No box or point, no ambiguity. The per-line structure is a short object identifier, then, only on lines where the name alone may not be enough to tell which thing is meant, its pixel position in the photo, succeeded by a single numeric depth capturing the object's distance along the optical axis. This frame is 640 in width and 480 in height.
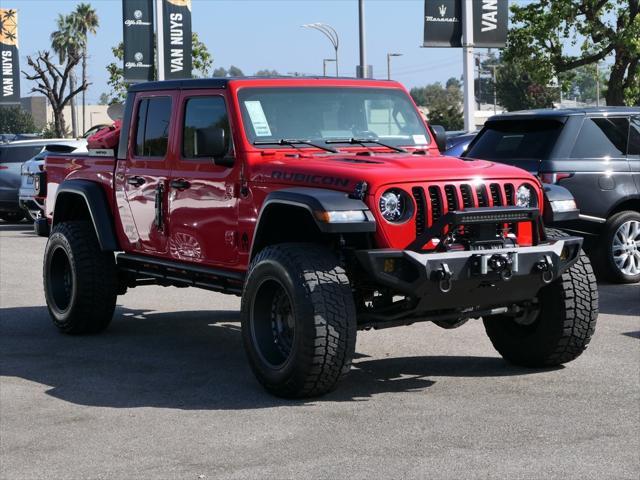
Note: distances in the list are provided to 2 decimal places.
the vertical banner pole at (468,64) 24.56
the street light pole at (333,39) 42.06
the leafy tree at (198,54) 49.51
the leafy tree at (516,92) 87.00
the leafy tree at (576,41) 27.84
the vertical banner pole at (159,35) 32.16
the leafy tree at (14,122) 117.01
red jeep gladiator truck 7.04
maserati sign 24.52
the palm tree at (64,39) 100.62
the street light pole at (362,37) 33.19
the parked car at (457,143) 16.06
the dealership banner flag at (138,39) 31.94
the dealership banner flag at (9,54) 50.22
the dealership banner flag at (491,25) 24.72
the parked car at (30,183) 22.19
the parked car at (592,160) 12.07
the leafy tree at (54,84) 55.81
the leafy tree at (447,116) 73.39
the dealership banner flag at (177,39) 32.25
